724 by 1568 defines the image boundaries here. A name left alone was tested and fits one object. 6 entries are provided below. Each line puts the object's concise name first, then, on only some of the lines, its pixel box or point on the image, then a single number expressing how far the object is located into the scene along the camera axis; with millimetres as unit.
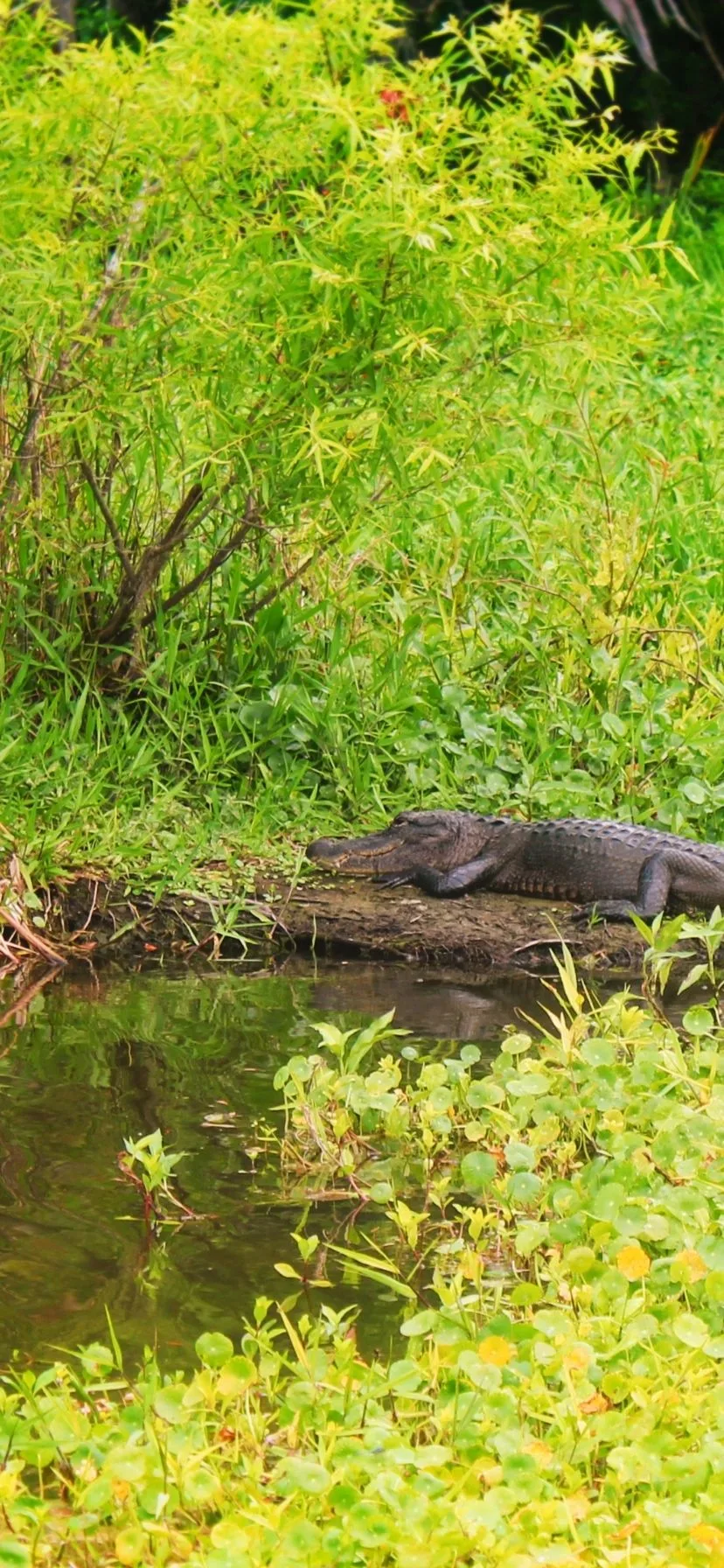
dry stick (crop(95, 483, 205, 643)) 12195
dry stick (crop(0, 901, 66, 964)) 10828
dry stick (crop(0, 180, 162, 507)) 11391
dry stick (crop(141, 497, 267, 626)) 12242
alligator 12094
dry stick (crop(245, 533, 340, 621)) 12789
